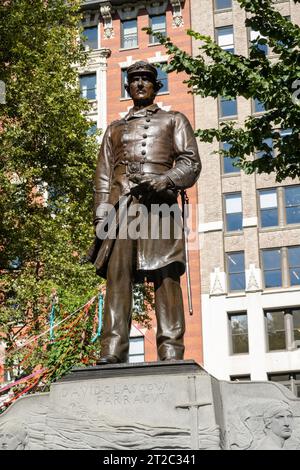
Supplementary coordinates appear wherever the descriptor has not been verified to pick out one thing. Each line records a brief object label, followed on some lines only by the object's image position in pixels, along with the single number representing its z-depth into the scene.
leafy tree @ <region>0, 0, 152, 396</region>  21.02
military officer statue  7.57
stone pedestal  6.30
